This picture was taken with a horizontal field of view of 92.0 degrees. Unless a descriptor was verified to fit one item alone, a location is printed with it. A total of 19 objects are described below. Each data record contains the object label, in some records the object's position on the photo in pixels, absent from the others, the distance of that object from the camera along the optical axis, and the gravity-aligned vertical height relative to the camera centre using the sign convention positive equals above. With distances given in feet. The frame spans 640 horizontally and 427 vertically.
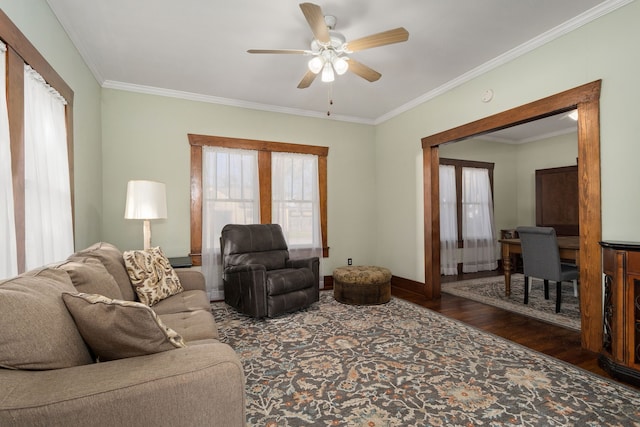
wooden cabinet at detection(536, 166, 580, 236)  18.83 +0.62
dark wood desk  13.52 -1.76
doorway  8.32 +0.40
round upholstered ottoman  12.75 -3.06
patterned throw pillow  7.73 -1.56
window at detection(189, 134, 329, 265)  13.85 +1.42
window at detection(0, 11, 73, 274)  5.94 +1.45
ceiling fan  7.23 +4.37
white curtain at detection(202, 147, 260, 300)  13.91 +0.82
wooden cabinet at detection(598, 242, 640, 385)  6.89 -2.42
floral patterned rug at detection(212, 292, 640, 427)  5.79 -3.82
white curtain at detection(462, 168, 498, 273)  20.51 -0.82
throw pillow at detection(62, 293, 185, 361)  3.56 -1.29
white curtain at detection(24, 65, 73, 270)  6.56 +1.01
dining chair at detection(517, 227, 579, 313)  11.67 -1.97
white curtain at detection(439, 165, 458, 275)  19.69 -0.57
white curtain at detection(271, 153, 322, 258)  15.40 +0.68
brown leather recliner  10.89 -2.20
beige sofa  2.73 -1.59
